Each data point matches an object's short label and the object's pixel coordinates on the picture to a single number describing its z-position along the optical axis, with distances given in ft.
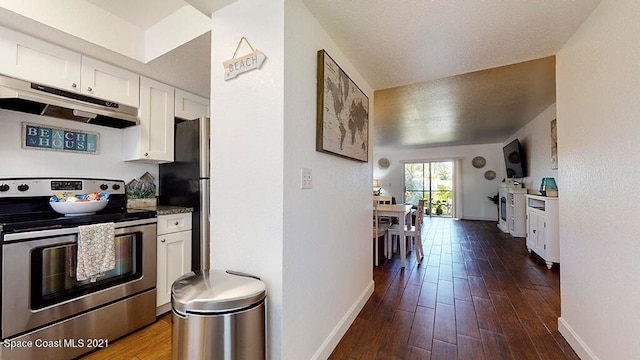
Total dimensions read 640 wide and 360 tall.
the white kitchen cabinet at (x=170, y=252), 6.77
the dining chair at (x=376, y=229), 11.35
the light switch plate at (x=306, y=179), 4.42
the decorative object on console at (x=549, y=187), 11.29
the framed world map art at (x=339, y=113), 4.91
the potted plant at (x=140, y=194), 7.43
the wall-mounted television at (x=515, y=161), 17.37
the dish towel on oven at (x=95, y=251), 5.17
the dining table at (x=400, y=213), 11.11
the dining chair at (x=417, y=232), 11.64
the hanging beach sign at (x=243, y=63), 4.10
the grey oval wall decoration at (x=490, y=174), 24.35
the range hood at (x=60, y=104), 5.06
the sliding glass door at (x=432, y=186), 26.73
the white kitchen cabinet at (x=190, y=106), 8.39
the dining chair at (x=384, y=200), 14.04
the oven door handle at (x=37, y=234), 4.44
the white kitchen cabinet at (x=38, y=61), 5.10
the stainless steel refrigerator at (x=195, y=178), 7.41
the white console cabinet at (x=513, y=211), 16.12
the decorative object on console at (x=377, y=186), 26.55
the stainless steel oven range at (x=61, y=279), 4.51
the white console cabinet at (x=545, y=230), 10.73
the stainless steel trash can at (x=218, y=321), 3.13
